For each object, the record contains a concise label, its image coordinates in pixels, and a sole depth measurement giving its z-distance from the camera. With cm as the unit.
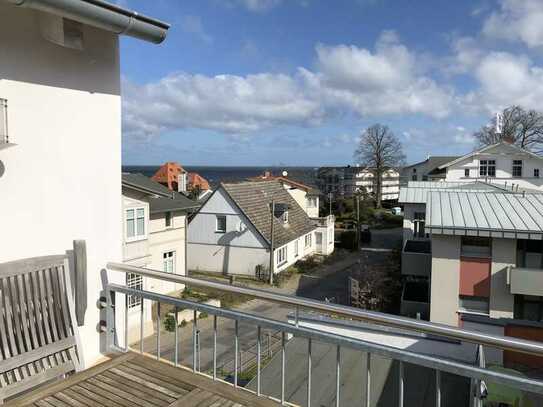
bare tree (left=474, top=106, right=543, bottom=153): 5012
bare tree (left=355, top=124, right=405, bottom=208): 5583
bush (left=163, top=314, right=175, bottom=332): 1683
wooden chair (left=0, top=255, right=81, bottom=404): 312
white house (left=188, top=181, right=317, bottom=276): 2612
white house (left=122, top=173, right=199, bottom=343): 1744
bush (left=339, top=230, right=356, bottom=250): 3631
